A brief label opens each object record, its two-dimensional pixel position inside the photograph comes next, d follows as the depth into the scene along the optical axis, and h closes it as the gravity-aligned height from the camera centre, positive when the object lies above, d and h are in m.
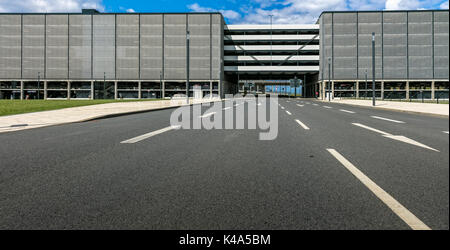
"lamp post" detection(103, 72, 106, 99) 66.24 +5.61
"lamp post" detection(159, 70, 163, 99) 65.49 +5.99
